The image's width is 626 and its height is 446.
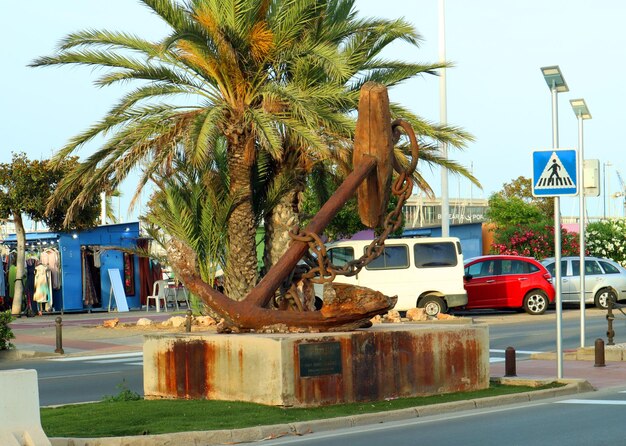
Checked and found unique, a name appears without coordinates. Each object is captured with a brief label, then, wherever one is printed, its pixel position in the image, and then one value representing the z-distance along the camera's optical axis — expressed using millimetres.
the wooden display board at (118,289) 38500
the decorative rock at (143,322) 28786
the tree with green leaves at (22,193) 35438
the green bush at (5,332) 23234
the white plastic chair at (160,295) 38081
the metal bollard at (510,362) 15859
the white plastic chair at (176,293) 38469
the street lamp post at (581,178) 19641
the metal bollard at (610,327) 19984
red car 32250
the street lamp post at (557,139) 14984
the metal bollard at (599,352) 17516
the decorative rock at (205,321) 26891
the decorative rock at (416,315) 28703
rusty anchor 12969
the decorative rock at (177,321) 27062
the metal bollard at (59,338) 23562
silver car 33438
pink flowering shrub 43875
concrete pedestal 12336
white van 30375
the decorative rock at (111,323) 29241
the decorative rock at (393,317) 27397
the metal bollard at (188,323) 23506
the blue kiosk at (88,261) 37375
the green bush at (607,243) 45312
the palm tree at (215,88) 23391
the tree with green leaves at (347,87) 25062
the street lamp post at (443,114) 35938
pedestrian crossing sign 15109
